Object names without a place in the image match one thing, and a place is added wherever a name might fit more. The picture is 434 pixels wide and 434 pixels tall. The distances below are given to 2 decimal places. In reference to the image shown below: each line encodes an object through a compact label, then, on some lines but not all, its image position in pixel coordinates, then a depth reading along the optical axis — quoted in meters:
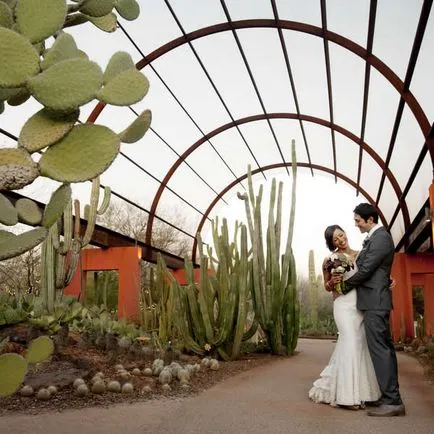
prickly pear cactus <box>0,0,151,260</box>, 1.27
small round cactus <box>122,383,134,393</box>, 4.32
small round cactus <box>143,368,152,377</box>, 5.02
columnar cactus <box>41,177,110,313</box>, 7.47
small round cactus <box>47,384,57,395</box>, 4.11
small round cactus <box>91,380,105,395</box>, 4.18
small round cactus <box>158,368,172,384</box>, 4.75
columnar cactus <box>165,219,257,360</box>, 6.55
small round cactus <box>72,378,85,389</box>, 4.28
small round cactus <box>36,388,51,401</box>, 3.97
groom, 3.58
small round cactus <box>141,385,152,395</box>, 4.36
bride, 3.75
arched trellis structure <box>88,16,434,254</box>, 7.65
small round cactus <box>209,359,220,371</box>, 5.91
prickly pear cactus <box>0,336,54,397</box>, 1.37
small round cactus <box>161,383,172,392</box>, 4.51
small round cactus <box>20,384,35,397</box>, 4.03
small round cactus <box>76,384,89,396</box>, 4.08
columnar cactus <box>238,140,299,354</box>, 7.51
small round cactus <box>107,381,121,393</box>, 4.30
